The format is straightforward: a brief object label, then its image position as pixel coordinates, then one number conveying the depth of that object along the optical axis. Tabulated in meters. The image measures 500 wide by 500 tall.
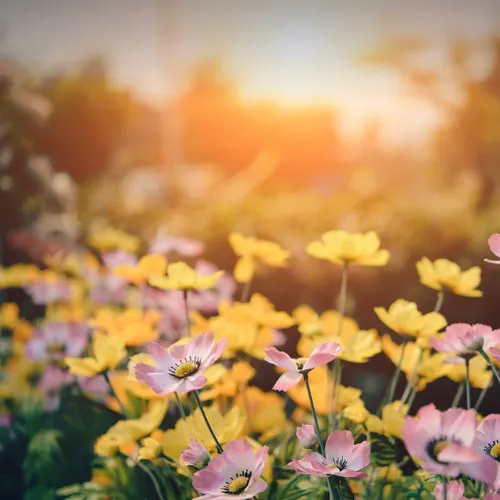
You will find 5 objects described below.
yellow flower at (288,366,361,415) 0.67
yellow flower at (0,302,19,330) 1.33
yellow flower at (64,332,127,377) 0.66
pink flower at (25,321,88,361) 1.06
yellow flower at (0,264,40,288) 1.29
